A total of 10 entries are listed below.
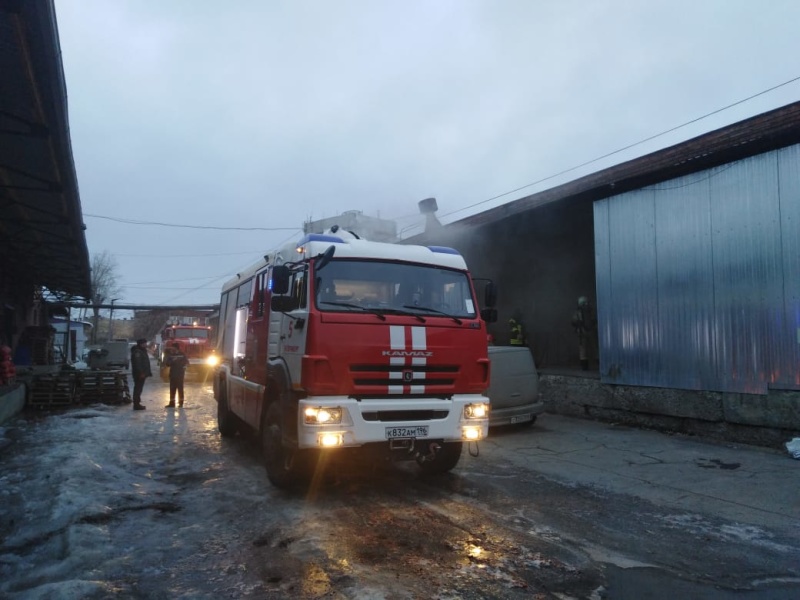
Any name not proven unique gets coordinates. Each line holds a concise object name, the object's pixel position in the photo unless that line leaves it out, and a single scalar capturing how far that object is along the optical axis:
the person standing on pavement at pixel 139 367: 12.86
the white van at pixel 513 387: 9.41
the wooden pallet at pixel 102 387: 13.66
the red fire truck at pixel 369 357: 5.08
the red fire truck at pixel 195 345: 22.86
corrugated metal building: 7.92
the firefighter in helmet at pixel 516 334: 14.63
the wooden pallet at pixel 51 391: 12.65
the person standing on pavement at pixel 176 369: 13.15
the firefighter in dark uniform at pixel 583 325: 13.02
